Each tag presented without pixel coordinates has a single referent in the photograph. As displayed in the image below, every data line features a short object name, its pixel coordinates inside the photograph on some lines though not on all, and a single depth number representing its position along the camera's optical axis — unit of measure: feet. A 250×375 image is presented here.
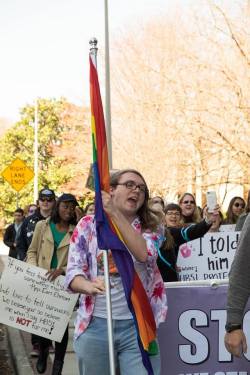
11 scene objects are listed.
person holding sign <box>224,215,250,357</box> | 10.85
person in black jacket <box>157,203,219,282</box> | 21.59
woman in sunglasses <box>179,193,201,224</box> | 30.42
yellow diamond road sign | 84.28
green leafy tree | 166.09
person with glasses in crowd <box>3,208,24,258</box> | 49.03
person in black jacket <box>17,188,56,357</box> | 27.48
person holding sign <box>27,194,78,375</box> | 23.65
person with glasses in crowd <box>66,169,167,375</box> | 13.12
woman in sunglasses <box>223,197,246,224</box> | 31.76
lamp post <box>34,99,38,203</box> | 132.79
